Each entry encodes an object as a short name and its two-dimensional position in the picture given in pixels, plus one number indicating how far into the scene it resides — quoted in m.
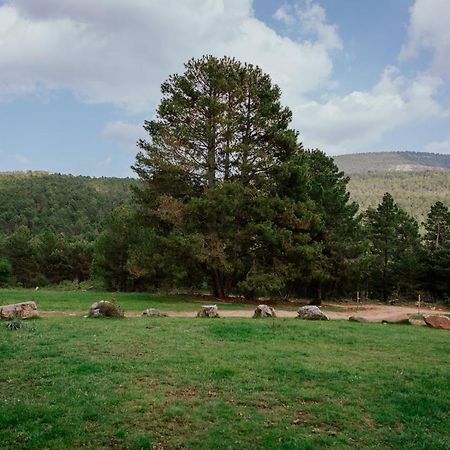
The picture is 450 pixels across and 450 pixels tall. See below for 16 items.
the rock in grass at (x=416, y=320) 23.35
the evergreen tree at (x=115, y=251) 50.88
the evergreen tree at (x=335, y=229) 37.47
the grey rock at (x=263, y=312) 22.16
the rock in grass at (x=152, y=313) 21.62
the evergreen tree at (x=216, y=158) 31.67
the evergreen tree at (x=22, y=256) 70.31
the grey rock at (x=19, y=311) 18.77
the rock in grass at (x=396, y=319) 22.98
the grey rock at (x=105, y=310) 20.38
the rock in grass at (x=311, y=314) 22.00
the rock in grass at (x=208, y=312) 21.70
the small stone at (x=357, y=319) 22.61
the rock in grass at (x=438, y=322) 21.36
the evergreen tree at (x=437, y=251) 46.47
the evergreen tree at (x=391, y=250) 48.97
